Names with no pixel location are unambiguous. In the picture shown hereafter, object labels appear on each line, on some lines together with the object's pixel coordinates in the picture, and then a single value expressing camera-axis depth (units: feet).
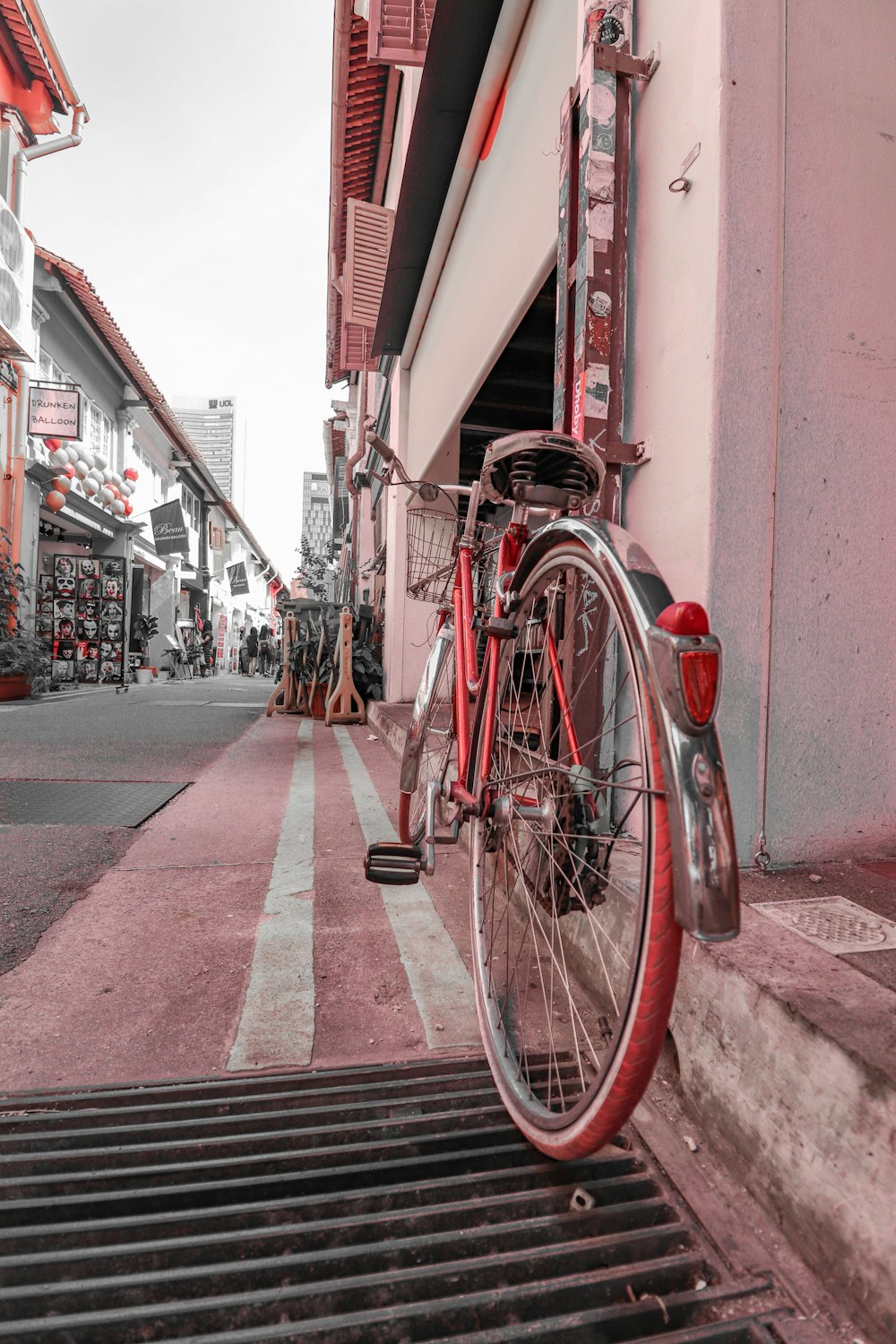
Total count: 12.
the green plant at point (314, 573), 59.09
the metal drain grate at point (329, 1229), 2.68
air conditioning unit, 34.81
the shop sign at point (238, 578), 117.29
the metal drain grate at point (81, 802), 9.62
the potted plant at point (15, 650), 31.68
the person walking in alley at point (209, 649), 86.84
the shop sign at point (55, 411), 39.04
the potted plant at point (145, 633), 56.03
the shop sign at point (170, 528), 62.08
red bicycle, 2.50
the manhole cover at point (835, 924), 3.68
